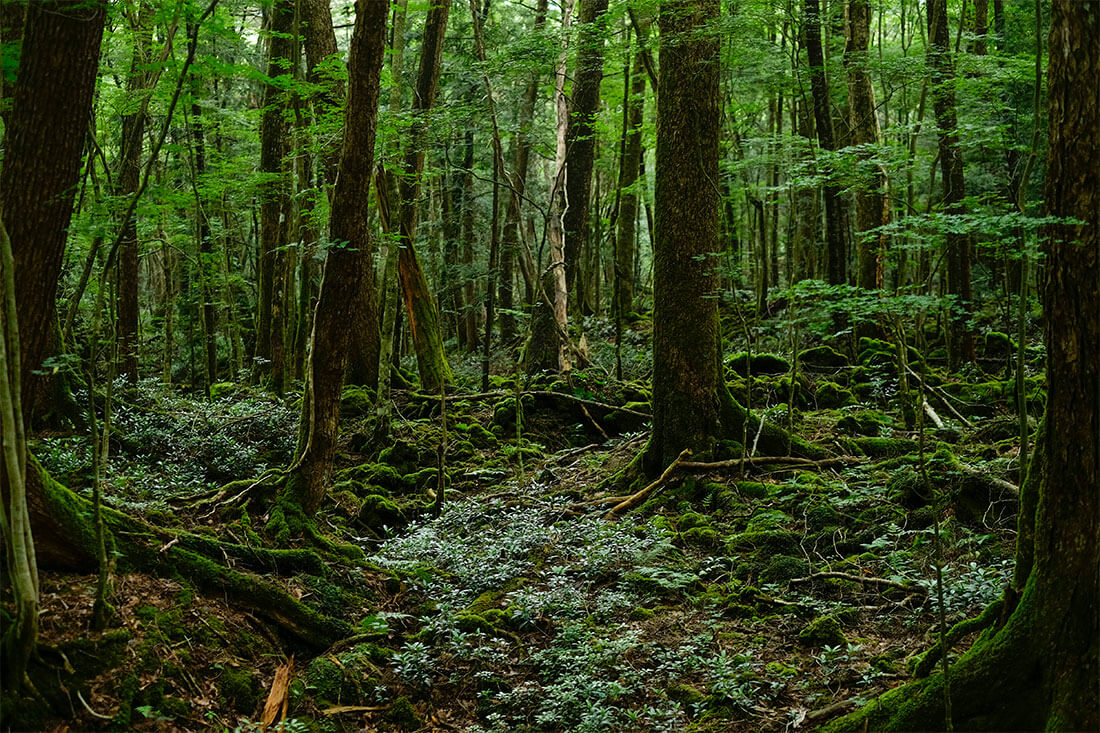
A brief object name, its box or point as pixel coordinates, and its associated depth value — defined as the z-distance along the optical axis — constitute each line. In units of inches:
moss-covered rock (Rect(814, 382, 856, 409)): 458.9
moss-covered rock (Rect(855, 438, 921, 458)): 356.2
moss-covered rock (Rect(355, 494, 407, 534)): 357.7
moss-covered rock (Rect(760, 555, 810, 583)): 268.4
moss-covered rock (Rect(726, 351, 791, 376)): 500.7
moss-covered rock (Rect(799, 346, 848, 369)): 522.0
